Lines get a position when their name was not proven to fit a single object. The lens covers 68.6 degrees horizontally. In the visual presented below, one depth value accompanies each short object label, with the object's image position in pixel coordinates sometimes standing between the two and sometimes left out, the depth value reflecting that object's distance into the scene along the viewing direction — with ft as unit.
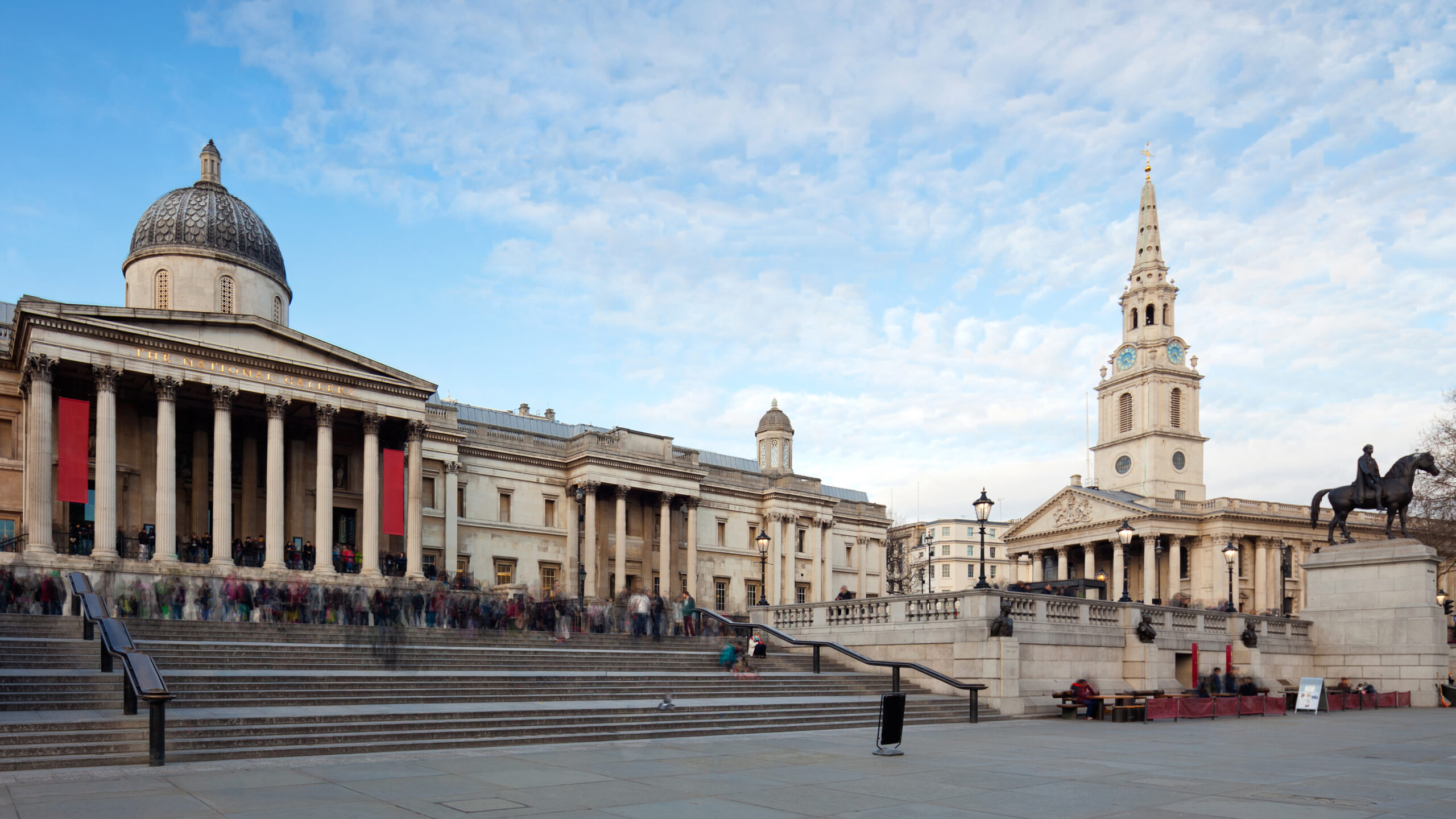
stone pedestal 100.94
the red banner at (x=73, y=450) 117.70
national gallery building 120.47
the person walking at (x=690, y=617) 107.34
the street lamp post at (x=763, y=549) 126.52
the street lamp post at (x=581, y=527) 181.27
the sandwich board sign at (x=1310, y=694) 86.89
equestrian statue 102.68
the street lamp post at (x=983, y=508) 91.30
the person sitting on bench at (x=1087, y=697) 76.89
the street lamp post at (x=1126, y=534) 102.45
